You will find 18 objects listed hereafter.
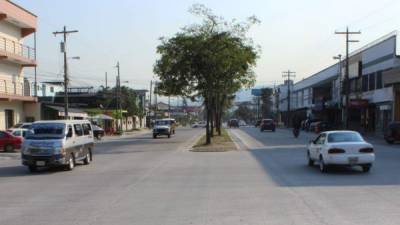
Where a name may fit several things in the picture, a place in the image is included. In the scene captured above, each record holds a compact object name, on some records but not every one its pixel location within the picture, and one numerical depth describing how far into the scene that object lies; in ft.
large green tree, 131.03
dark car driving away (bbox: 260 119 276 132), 255.70
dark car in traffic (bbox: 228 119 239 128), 385.97
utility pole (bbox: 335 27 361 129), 207.65
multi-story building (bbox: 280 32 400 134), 193.57
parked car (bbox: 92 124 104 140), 197.57
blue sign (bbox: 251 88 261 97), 615.36
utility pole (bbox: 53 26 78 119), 165.34
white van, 71.26
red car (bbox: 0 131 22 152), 124.06
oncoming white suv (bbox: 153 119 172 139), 192.13
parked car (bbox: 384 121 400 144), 139.23
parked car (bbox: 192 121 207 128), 442.05
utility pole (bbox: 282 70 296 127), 465.84
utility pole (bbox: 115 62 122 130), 270.05
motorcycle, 179.93
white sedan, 64.75
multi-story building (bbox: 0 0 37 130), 167.85
